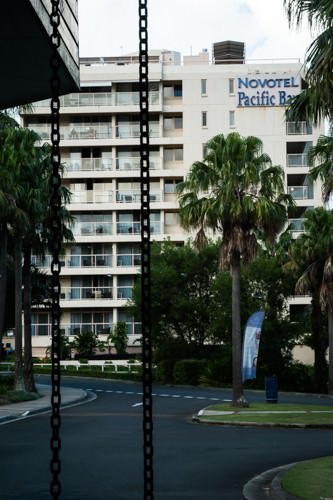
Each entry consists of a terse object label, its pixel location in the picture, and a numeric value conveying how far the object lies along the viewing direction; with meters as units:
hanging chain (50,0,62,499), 5.75
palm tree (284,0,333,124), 17.36
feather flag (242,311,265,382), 36.47
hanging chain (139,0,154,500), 5.71
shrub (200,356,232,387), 54.88
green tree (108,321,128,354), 78.19
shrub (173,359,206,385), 55.75
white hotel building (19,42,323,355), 82.75
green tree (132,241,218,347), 58.41
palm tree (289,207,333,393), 47.80
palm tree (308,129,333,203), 26.33
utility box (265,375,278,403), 36.34
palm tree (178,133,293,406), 34.91
